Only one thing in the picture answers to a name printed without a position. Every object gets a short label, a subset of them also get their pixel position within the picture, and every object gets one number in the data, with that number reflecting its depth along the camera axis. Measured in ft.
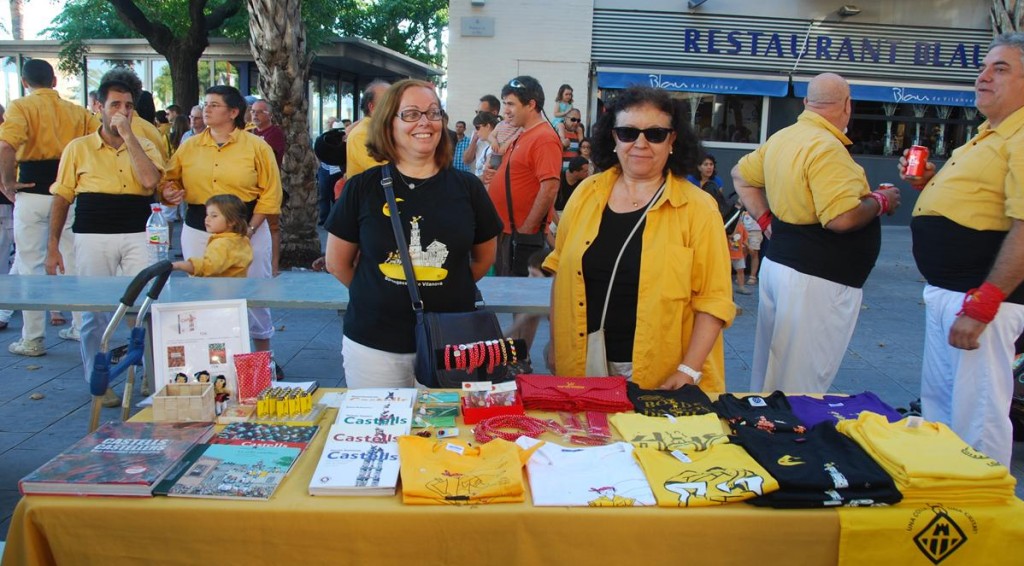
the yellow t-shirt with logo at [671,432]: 7.20
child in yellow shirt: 15.83
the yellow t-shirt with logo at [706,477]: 6.30
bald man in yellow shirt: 11.42
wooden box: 7.70
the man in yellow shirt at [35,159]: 18.84
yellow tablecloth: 6.13
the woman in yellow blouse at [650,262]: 9.37
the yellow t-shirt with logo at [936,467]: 6.37
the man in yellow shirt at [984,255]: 10.21
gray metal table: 13.10
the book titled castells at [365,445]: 6.36
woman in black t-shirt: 9.50
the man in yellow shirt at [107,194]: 16.29
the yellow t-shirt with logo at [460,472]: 6.26
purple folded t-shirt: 7.92
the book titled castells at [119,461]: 6.23
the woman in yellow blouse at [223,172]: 16.87
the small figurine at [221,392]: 8.15
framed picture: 8.38
